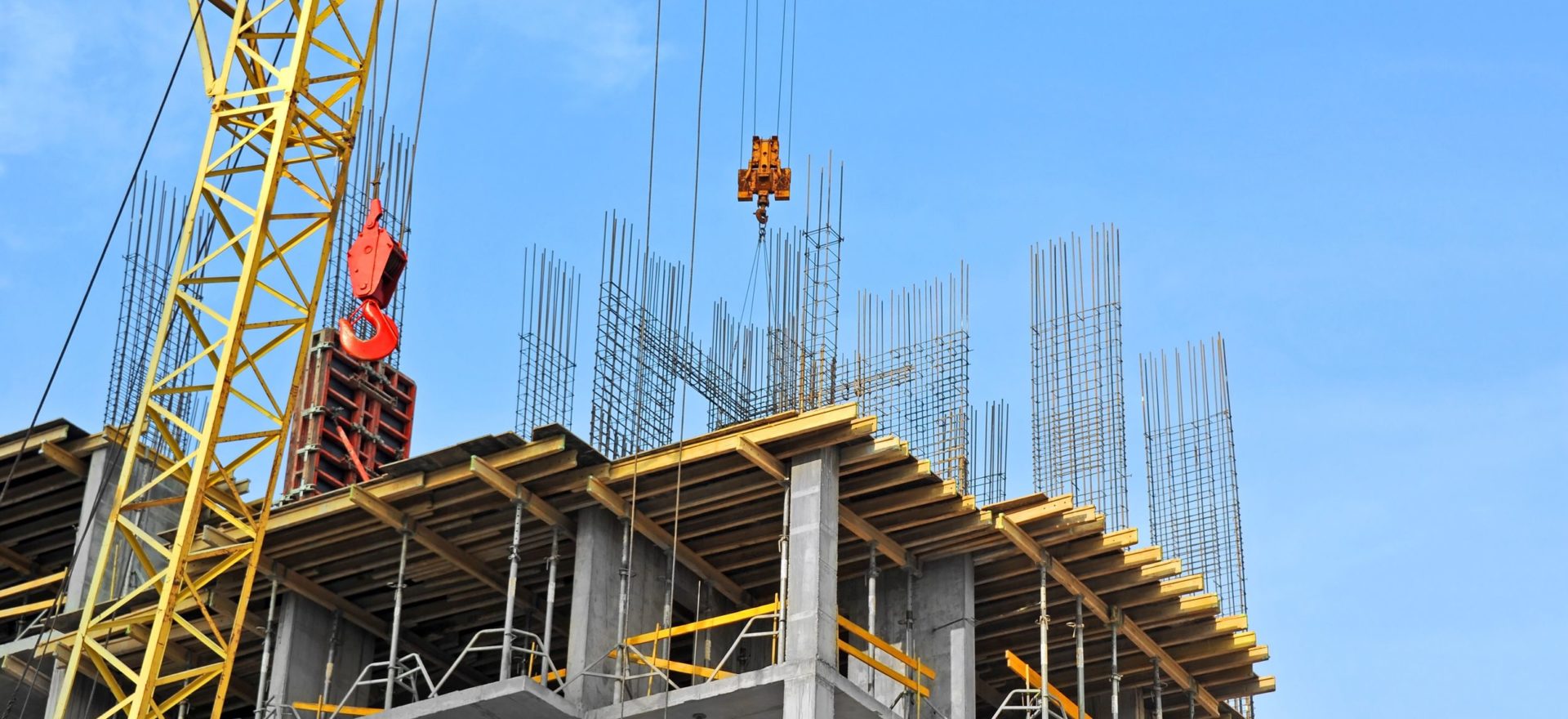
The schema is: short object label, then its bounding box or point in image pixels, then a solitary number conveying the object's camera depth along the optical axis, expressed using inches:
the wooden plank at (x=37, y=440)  1754.4
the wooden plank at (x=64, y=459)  1764.3
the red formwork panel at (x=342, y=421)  1867.6
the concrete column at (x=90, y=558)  1659.7
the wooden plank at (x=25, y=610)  1620.3
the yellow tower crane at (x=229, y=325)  1311.5
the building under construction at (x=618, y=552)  1391.5
